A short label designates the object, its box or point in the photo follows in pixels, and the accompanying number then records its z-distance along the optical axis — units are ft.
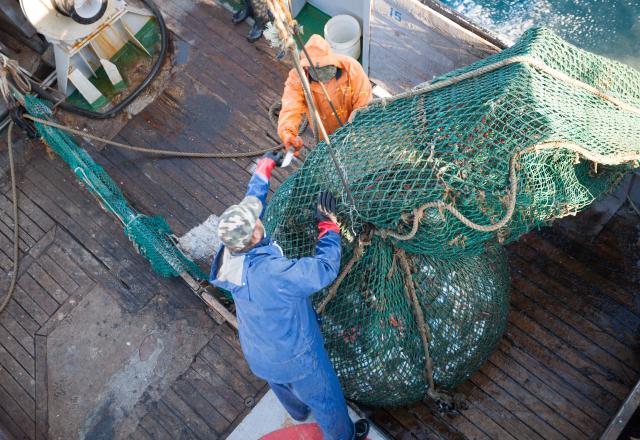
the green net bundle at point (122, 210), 13.87
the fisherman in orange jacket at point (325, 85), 10.89
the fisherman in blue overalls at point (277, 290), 8.64
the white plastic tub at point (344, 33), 16.80
